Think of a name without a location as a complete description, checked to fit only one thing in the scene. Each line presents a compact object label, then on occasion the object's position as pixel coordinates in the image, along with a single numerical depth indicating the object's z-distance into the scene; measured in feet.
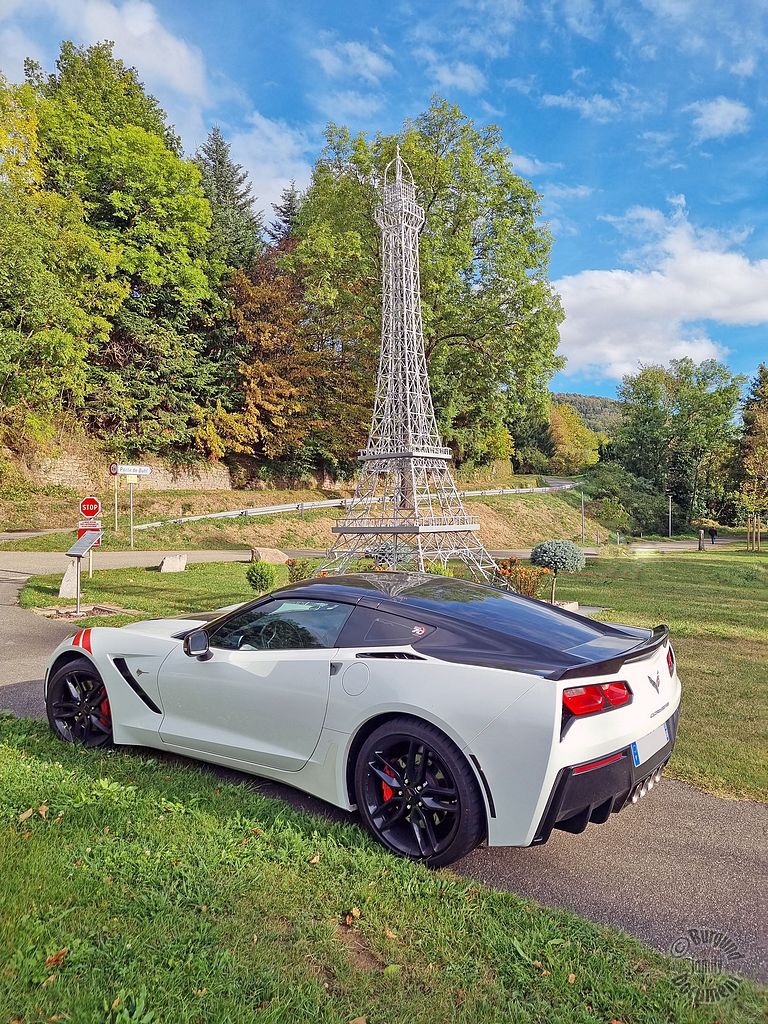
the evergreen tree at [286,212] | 138.62
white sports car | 9.49
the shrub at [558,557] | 38.40
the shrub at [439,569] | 39.20
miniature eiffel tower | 54.29
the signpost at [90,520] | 35.35
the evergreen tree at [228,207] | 110.42
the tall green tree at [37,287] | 65.77
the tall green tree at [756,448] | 128.47
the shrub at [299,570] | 40.16
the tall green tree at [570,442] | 237.25
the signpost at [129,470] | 54.08
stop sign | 36.91
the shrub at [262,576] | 38.58
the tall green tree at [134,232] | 89.35
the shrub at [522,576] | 35.40
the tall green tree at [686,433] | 186.09
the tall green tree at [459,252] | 84.48
